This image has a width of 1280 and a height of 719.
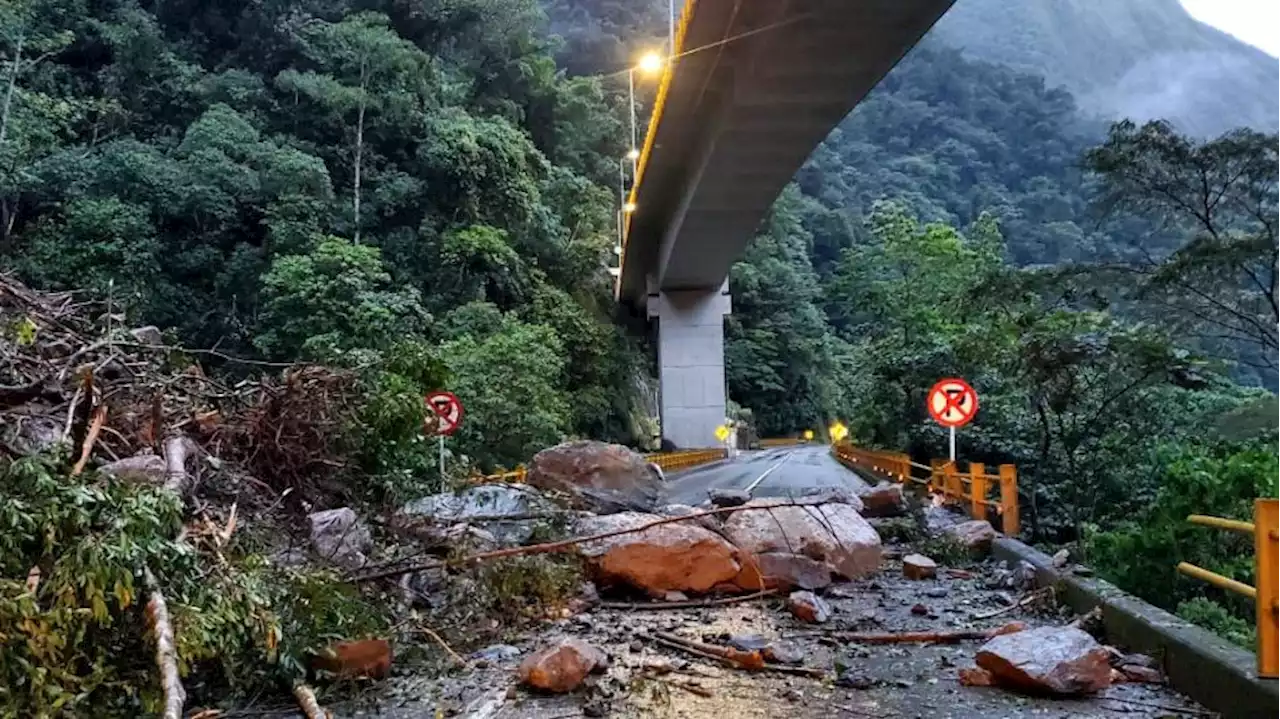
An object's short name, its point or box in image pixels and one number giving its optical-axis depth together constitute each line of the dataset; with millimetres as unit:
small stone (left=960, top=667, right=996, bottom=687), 4703
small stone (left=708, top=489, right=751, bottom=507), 10555
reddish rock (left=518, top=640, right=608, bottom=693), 4617
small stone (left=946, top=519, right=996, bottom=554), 8844
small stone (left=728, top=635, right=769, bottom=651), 5348
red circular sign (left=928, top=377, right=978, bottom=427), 11000
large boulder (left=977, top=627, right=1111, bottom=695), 4441
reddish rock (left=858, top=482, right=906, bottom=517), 11320
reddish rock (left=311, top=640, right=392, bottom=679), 4633
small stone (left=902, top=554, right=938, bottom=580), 7895
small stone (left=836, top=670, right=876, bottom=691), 4742
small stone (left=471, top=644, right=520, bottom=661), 5309
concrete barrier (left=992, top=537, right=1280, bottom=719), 3817
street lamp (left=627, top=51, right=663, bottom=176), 15508
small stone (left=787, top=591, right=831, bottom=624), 6156
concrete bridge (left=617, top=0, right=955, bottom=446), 10719
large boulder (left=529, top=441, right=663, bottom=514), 10664
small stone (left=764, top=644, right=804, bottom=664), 5180
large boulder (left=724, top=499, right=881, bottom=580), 7426
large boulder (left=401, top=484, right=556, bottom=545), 7495
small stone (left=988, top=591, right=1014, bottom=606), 6730
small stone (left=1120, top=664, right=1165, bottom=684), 4660
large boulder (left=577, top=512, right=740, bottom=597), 6883
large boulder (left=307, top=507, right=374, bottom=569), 5984
